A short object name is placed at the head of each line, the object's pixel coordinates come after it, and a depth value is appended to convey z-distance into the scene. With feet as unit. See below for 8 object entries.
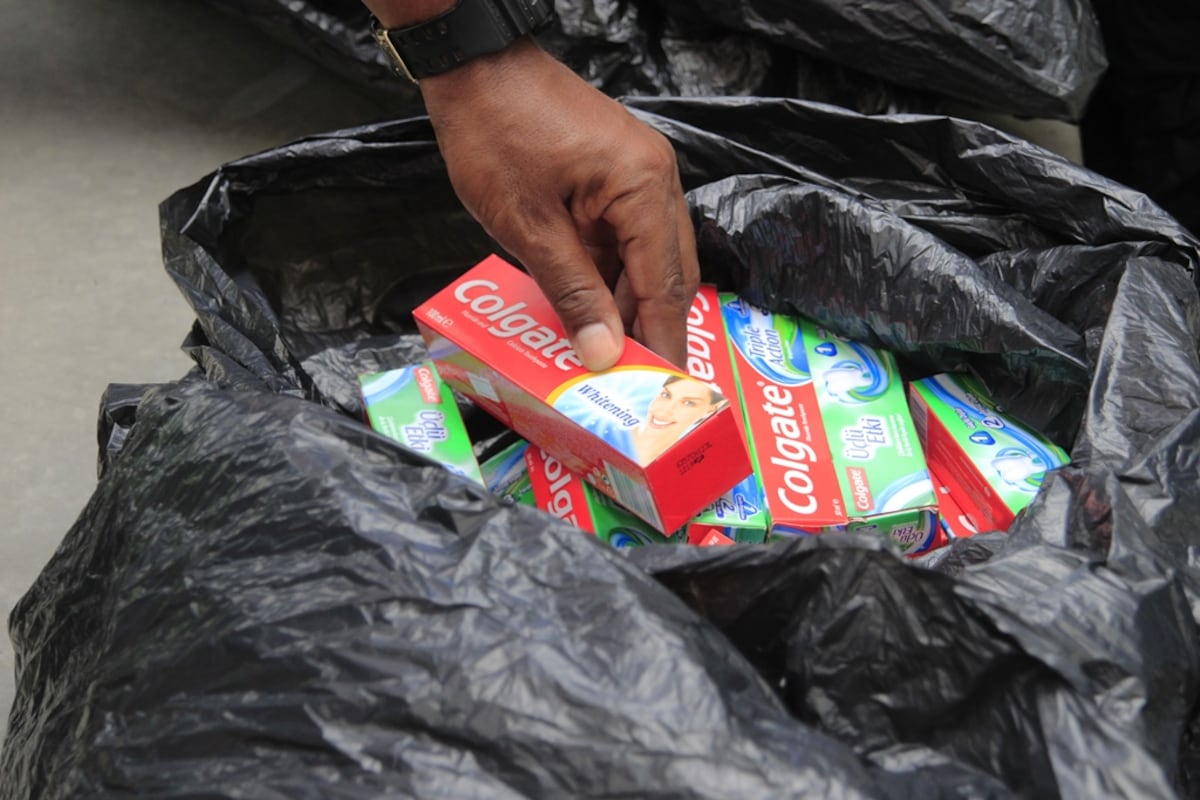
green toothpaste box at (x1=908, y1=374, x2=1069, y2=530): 2.70
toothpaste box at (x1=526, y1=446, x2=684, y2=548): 2.69
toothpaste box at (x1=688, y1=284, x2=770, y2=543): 2.62
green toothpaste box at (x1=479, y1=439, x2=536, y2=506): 2.98
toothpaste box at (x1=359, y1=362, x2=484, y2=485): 2.90
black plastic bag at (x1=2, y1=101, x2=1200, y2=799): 1.74
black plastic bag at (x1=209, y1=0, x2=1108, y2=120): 3.51
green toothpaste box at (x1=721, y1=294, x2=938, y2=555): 2.69
